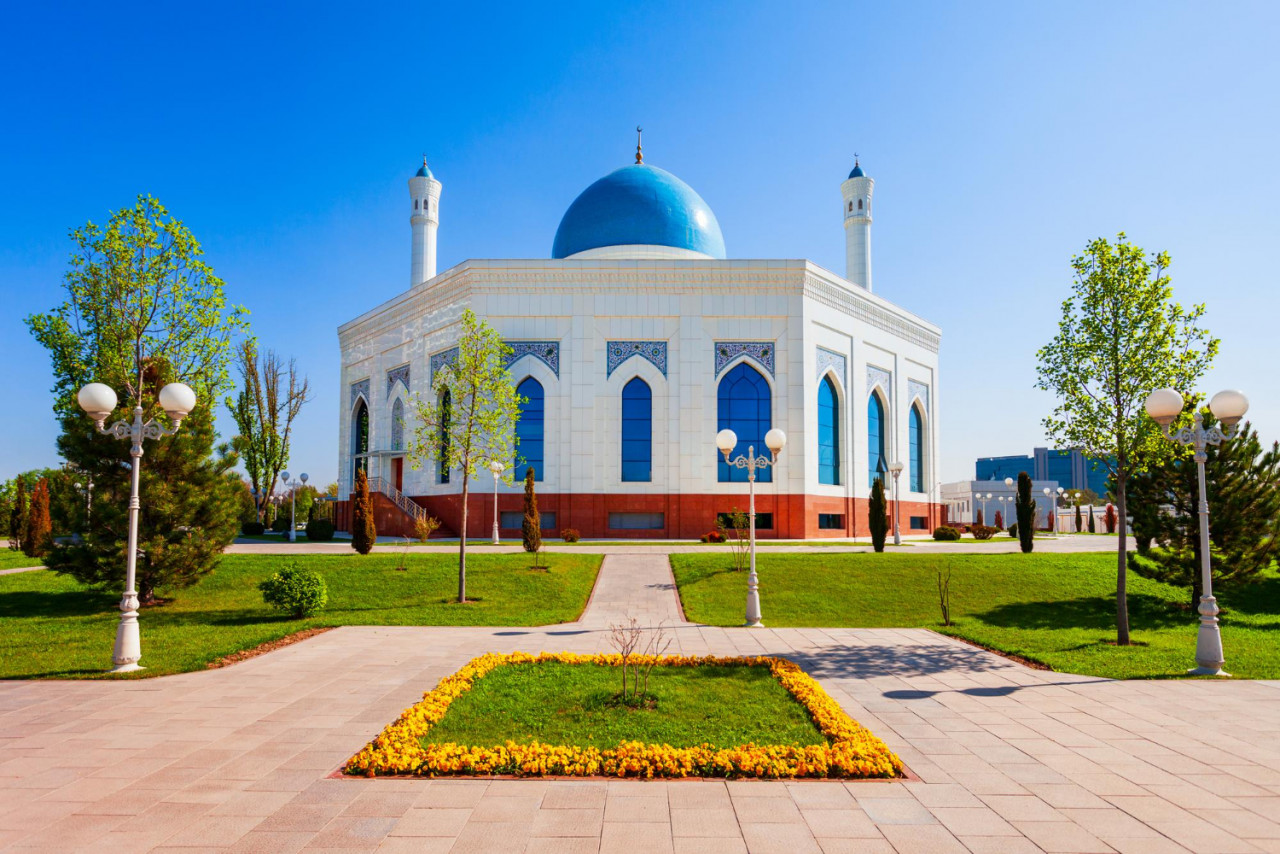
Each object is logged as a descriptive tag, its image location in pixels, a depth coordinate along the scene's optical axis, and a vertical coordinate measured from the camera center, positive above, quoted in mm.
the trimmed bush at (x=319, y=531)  29344 -1946
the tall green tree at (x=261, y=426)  39688 +2968
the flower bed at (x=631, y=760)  5668 -2146
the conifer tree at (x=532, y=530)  20016 -1315
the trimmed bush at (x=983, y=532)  33003 -2349
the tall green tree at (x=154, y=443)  14531 +767
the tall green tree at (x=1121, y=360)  12508 +2021
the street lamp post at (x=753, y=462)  13766 +387
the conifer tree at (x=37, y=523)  22406 -1288
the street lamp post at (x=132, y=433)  9617 +681
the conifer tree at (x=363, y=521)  20859 -1131
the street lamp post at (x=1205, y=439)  9953 +585
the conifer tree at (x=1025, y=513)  23266 -1039
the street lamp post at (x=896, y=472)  25827 +270
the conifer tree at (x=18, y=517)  27156 -1312
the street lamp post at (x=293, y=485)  30702 -170
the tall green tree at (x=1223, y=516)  16047 -784
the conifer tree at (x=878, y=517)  22500 -1120
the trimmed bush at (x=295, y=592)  13719 -2035
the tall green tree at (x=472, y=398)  17797 +2018
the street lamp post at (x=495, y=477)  20988 +134
